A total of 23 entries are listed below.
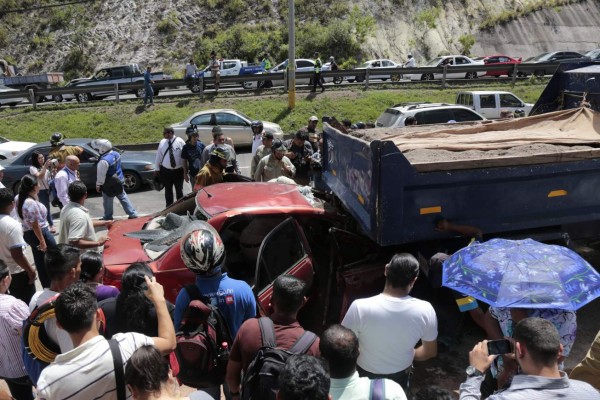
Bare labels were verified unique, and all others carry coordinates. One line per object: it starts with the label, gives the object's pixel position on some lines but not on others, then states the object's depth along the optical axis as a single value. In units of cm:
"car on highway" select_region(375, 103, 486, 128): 1345
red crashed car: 486
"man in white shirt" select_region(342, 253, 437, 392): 334
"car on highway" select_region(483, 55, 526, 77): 2459
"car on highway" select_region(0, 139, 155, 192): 1195
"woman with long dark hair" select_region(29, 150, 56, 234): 855
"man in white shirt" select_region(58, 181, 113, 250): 547
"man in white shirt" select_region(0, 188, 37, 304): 511
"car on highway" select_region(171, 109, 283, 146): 1684
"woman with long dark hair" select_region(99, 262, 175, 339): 333
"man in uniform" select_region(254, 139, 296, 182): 806
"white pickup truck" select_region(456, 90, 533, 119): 1712
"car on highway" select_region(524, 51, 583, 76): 3053
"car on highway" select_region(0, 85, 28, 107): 2409
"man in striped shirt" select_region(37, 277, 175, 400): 268
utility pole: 1912
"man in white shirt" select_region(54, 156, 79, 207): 765
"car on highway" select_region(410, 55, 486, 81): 2520
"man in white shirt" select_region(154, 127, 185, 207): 943
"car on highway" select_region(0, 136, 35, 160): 1427
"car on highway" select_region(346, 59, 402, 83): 2372
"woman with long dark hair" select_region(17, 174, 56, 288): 592
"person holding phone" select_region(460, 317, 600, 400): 259
